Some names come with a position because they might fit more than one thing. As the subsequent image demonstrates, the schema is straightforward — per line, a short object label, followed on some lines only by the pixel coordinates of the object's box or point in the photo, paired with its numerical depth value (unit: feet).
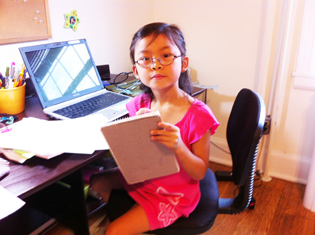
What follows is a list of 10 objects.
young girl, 2.88
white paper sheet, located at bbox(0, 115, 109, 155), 2.75
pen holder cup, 3.66
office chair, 2.76
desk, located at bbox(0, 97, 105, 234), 2.28
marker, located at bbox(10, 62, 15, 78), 3.79
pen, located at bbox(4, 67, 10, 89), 3.77
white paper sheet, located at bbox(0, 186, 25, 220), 2.00
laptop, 3.65
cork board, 4.02
